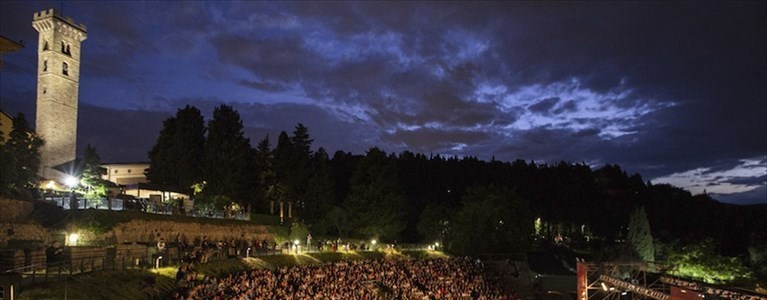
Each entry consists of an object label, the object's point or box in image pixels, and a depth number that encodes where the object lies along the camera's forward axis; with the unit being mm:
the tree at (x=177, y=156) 47188
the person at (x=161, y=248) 22262
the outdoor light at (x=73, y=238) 22761
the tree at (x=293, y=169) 50281
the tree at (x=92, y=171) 36838
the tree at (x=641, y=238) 51719
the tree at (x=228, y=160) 44469
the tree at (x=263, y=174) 50406
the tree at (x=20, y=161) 25547
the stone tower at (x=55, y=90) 39125
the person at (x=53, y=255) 16625
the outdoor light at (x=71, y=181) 36988
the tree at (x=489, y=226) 49188
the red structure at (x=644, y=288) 16016
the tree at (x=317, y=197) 50844
